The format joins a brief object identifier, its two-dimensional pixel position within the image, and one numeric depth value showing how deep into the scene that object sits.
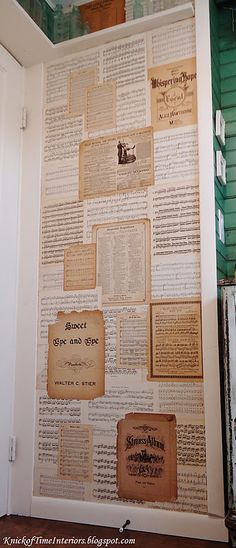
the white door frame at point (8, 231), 2.44
